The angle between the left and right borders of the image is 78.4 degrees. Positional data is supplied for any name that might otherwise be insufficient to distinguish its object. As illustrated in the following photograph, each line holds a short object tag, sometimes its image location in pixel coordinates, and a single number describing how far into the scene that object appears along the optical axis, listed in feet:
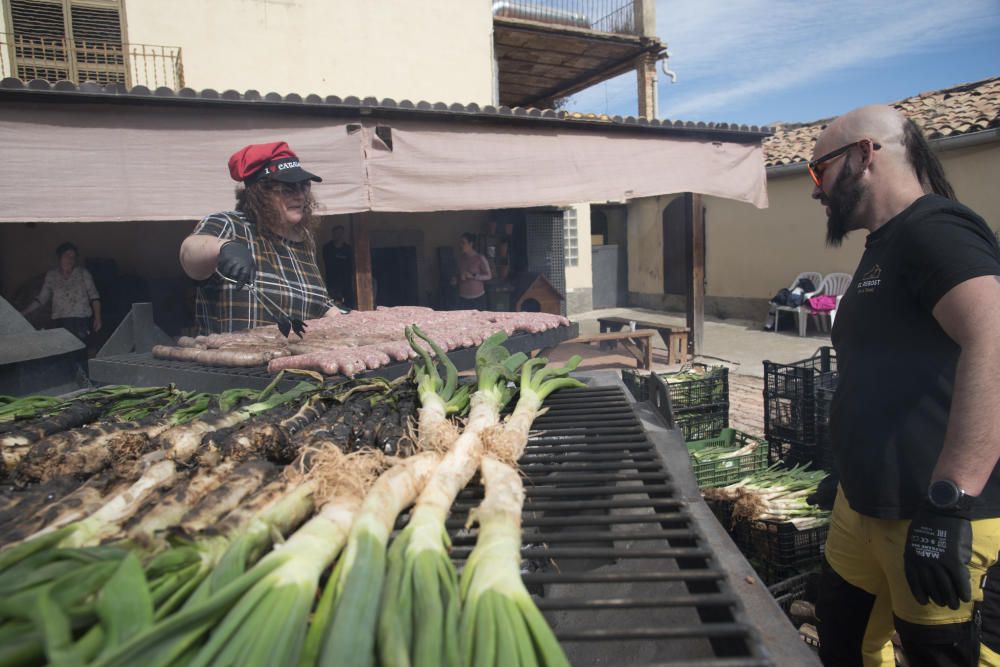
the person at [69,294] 27.91
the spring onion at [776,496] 12.24
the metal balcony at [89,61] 30.04
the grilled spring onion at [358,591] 3.30
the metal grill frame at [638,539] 3.85
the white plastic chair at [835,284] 43.42
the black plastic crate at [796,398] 15.47
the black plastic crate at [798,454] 15.24
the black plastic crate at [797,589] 10.84
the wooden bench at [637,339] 31.24
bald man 6.04
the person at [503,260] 43.19
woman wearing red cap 15.64
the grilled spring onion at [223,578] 3.10
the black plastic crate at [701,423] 17.42
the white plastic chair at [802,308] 43.39
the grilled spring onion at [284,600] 3.19
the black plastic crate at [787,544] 11.57
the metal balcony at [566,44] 41.96
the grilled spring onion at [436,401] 6.47
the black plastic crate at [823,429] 14.89
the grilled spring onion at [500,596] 3.35
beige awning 17.28
